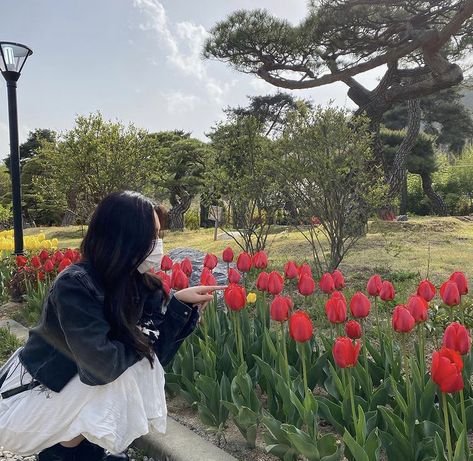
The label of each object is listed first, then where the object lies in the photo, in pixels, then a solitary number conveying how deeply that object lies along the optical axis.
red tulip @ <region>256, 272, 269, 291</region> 2.54
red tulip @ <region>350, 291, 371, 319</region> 2.04
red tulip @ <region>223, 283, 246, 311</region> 2.22
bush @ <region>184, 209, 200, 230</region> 21.48
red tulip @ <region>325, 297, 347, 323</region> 2.05
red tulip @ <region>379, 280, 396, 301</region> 2.24
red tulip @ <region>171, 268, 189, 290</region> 2.61
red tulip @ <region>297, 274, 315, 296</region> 2.37
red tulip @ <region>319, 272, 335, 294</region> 2.45
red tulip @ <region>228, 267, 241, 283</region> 2.73
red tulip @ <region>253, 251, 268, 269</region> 2.89
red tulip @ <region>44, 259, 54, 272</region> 3.86
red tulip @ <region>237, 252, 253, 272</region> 2.88
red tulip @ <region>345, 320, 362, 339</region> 2.01
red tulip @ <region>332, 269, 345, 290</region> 2.55
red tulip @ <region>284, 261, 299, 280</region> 2.73
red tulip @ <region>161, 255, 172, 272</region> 3.24
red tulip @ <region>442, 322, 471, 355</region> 1.63
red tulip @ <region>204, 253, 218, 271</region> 2.94
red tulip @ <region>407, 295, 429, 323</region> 1.92
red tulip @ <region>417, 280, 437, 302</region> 2.19
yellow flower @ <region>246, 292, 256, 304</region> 2.60
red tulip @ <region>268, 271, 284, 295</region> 2.41
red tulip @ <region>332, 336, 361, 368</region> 1.72
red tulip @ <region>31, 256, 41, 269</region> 4.06
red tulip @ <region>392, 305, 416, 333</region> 1.83
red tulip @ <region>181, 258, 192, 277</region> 2.88
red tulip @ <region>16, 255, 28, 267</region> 4.57
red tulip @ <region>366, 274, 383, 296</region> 2.34
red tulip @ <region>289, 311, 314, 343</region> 1.85
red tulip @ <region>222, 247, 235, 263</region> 3.25
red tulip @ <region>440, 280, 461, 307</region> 2.04
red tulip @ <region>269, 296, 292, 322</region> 2.06
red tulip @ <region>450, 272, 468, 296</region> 2.19
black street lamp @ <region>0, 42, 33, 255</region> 5.83
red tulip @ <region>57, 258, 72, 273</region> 3.35
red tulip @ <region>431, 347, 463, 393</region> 1.44
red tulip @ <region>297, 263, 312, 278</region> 2.49
